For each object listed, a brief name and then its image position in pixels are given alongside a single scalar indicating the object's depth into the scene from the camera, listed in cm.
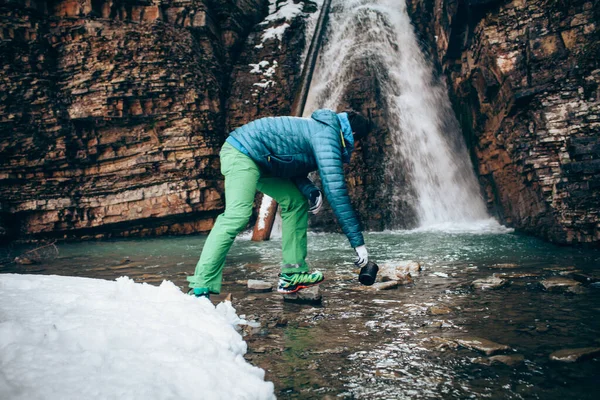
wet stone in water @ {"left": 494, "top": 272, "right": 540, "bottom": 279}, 362
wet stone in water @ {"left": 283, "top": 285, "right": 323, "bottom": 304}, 305
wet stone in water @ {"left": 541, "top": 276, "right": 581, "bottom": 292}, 302
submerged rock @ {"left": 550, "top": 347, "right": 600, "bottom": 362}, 179
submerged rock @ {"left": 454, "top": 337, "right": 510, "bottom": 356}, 191
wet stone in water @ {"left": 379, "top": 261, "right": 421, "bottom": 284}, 368
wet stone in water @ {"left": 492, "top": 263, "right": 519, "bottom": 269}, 417
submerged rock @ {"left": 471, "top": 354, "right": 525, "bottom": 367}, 179
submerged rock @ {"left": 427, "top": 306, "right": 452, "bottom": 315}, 262
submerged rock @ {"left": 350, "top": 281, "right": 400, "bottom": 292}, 340
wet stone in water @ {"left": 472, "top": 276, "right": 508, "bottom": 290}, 325
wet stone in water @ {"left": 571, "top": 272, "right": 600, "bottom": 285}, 325
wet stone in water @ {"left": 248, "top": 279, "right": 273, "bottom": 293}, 355
